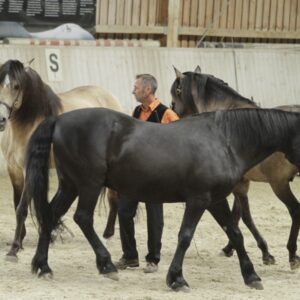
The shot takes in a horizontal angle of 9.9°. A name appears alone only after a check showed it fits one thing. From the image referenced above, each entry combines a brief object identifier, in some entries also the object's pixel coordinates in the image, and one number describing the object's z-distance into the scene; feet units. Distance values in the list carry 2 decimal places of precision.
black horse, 48.60
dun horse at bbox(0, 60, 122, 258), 56.33
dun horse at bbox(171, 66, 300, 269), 57.47
